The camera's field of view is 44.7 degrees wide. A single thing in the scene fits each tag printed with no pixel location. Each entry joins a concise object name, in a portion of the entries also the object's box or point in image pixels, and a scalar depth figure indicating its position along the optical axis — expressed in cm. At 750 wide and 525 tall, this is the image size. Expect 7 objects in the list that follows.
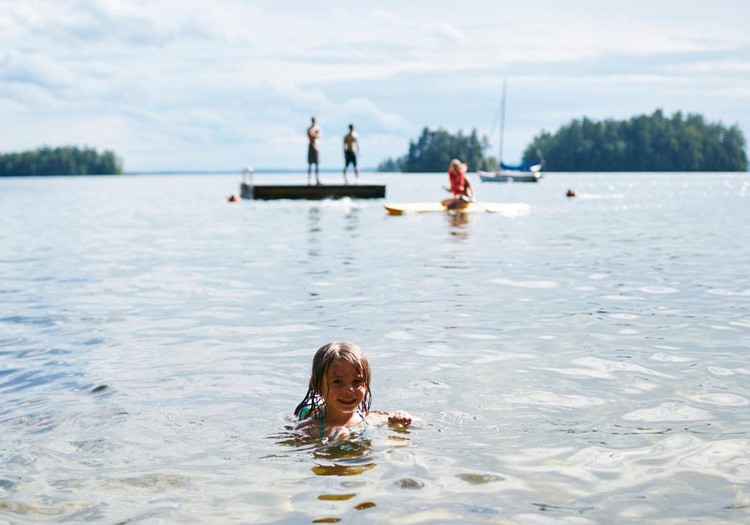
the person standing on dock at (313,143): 3362
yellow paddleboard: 2736
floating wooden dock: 3669
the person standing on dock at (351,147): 3381
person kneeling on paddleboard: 2638
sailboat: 10550
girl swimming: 503
